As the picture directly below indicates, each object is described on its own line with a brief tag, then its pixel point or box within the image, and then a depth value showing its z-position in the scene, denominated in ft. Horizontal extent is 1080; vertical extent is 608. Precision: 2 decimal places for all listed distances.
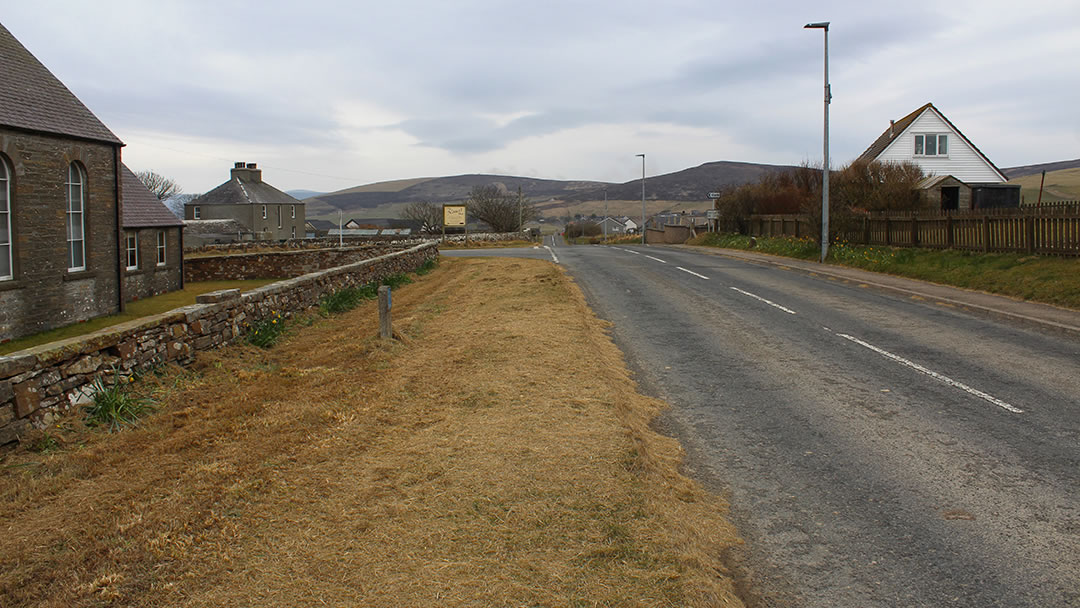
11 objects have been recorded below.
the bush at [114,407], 24.99
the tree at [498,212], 286.46
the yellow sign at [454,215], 161.91
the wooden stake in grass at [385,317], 37.04
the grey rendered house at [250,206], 260.62
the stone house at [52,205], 61.67
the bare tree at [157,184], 334.44
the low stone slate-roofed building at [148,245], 96.53
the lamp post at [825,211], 84.19
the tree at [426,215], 342.11
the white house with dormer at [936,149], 150.61
